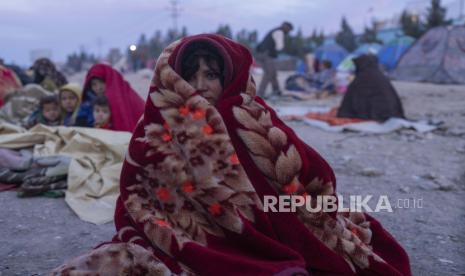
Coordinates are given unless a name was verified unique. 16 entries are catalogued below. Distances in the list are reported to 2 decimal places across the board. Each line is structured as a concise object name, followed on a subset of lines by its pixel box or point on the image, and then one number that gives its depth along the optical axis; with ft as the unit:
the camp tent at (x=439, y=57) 46.83
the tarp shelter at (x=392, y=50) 68.13
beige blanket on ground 11.35
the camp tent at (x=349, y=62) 71.10
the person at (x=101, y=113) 14.51
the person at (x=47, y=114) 16.01
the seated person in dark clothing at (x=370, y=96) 25.35
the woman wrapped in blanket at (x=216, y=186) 5.69
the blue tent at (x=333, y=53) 85.97
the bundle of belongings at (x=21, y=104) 18.24
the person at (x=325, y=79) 40.27
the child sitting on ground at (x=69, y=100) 16.19
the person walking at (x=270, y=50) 36.70
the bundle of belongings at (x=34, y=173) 12.01
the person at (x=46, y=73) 21.29
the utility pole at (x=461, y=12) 88.32
